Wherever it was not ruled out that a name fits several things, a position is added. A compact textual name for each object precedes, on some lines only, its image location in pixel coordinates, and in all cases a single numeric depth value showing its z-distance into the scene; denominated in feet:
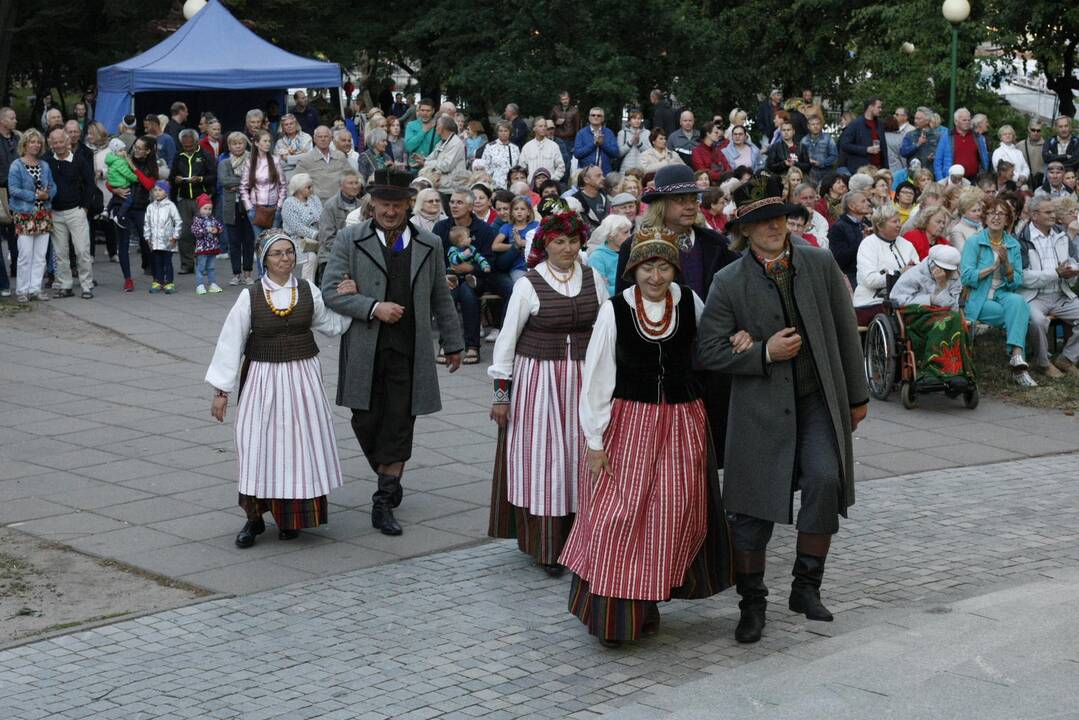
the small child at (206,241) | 54.29
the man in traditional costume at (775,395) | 21.01
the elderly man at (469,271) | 44.68
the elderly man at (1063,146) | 65.82
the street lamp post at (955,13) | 73.82
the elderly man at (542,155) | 64.49
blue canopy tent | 73.61
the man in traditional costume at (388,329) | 27.09
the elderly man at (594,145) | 67.56
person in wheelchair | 38.58
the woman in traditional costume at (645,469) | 20.75
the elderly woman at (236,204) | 58.13
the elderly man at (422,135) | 66.59
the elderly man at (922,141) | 67.15
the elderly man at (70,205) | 53.62
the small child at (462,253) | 44.93
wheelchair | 38.60
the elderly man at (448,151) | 61.05
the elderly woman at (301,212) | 51.03
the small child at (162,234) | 54.19
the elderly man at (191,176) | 58.59
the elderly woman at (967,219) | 43.93
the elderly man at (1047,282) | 42.34
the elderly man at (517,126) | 72.08
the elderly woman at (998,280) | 41.42
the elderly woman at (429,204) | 36.76
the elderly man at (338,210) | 44.98
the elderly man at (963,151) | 65.16
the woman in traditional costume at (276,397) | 26.17
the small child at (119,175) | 57.31
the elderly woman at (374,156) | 62.34
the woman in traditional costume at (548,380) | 24.35
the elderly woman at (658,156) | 62.59
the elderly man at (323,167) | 57.52
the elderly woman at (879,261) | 41.14
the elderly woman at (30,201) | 52.08
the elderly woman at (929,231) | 43.83
